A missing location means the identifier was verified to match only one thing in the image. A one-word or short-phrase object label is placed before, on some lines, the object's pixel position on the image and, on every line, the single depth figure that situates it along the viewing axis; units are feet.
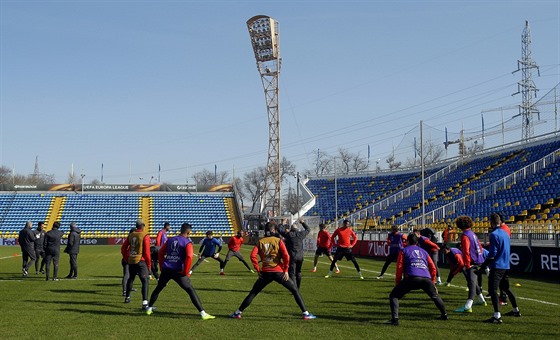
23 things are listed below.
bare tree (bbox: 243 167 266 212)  400.47
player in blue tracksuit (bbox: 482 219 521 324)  37.60
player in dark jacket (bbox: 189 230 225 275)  73.20
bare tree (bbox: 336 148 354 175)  340.33
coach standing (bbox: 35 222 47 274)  74.04
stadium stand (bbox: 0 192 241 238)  218.38
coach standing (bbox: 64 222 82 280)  67.43
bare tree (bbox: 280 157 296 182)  355.79
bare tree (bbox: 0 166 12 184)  398.17
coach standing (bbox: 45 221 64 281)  66.13
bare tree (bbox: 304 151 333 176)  339.16
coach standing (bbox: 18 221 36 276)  72.18
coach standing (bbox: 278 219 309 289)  52.60
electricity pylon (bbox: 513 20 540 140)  194.70
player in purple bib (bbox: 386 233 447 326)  35.42
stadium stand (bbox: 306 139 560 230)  127.95
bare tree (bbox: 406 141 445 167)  267.88
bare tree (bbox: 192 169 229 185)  442.13
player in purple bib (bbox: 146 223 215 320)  38.06
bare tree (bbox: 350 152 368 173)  347.56
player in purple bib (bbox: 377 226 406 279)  67.41
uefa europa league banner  245.86
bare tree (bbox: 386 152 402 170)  272.39
